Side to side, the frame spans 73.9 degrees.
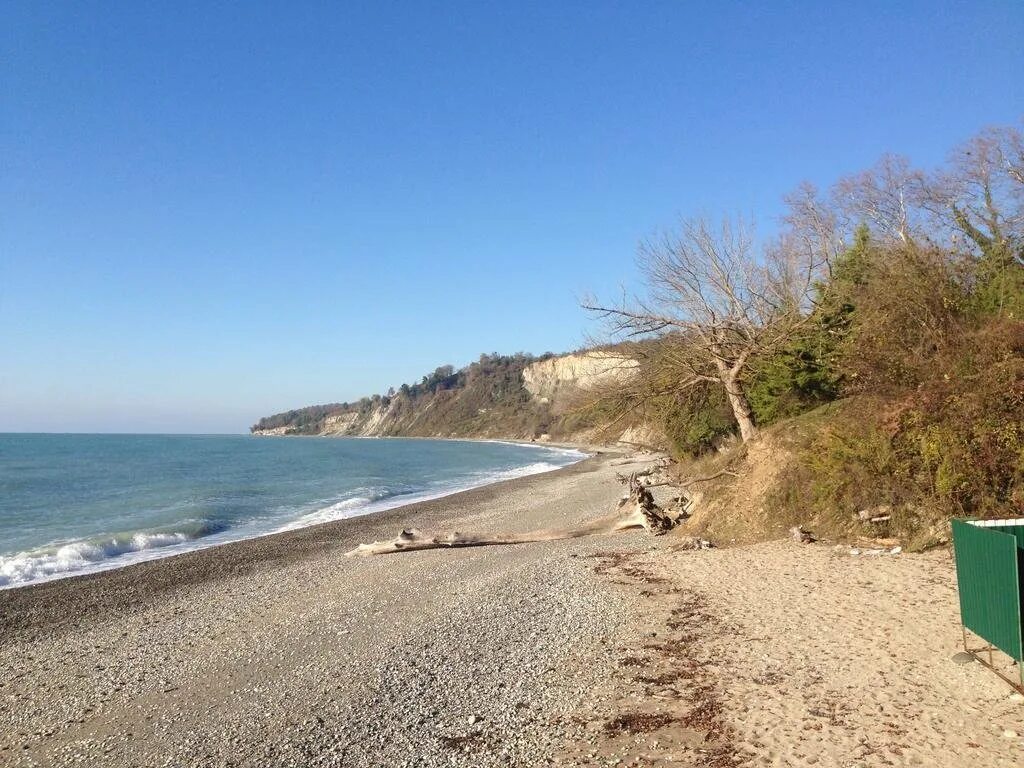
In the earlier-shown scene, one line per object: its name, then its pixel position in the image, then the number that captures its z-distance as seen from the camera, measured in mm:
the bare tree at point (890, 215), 24094
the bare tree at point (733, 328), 15414
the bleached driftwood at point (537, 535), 15977
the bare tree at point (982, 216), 21109
